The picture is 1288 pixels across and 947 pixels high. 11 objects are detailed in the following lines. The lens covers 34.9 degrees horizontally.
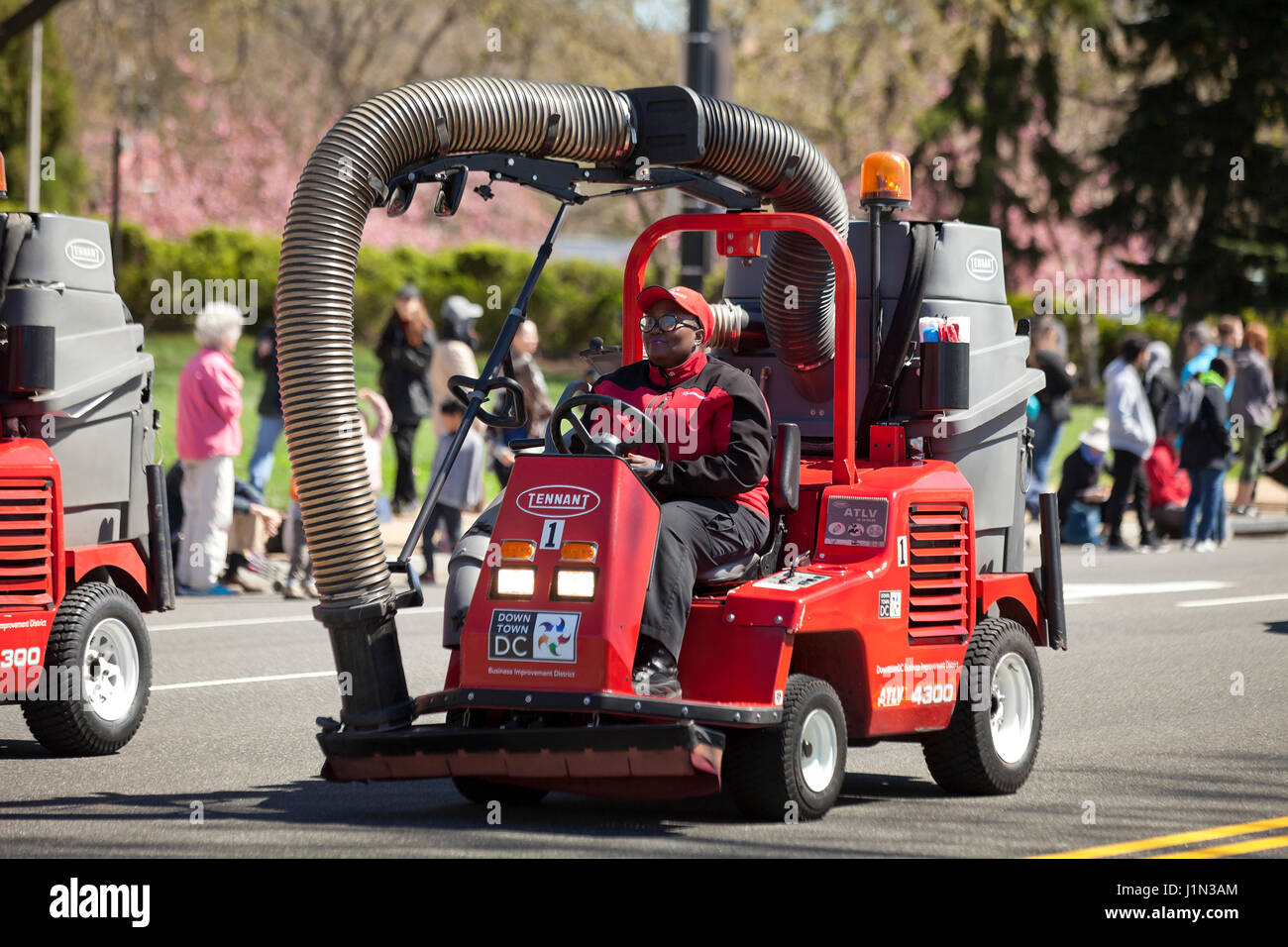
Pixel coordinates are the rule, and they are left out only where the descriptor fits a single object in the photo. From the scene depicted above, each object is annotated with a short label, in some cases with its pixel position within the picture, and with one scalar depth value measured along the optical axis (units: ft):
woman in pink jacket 46.93
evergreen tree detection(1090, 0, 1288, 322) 95.45
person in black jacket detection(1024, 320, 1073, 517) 61.62
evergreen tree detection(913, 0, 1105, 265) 118.21
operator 23.70
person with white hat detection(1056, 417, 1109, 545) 62.90
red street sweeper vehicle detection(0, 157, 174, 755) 28.60
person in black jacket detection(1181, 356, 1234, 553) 61.93
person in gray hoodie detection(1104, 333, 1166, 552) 61.31
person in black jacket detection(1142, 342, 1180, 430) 66.69
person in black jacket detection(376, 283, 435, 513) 59.16
